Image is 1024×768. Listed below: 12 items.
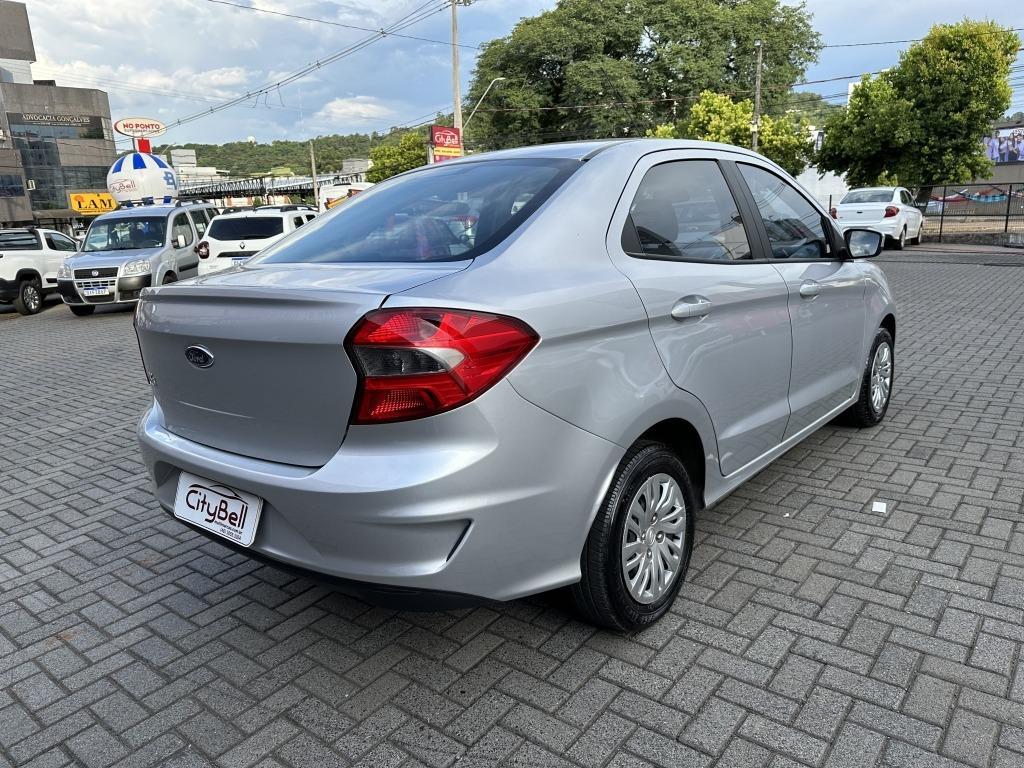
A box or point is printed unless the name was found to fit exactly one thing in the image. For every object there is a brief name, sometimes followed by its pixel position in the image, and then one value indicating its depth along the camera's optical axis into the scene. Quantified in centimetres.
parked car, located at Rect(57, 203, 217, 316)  1288
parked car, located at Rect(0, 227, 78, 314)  1457
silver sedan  207
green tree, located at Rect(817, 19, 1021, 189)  2462
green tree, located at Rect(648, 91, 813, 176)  3447
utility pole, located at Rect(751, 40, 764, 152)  3309
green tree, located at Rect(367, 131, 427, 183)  6619
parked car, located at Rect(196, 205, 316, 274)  1345
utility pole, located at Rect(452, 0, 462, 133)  2759
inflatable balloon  2098
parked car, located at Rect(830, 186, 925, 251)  1906
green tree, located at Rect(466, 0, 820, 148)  4509
